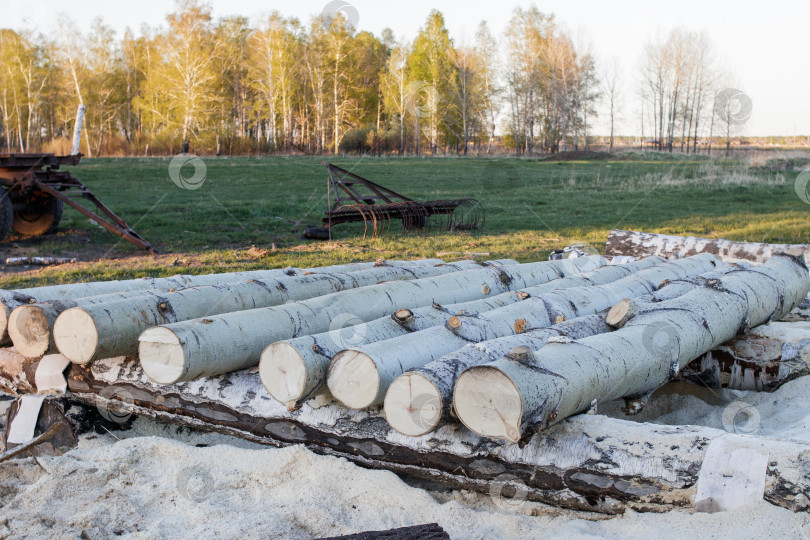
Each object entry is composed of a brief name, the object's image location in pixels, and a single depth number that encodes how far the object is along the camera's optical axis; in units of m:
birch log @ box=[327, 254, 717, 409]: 3.03
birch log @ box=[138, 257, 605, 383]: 3.26
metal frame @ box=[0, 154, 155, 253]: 9.71
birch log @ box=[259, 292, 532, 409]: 3.07
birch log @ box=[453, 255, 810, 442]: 2.62
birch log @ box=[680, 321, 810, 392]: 4.42
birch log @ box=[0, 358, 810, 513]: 2.58
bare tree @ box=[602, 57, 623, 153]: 48.04
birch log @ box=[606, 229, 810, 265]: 7.05
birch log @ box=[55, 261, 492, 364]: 3.44
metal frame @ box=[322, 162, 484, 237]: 11.59
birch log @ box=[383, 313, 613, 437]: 2.79
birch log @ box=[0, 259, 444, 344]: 4.01
